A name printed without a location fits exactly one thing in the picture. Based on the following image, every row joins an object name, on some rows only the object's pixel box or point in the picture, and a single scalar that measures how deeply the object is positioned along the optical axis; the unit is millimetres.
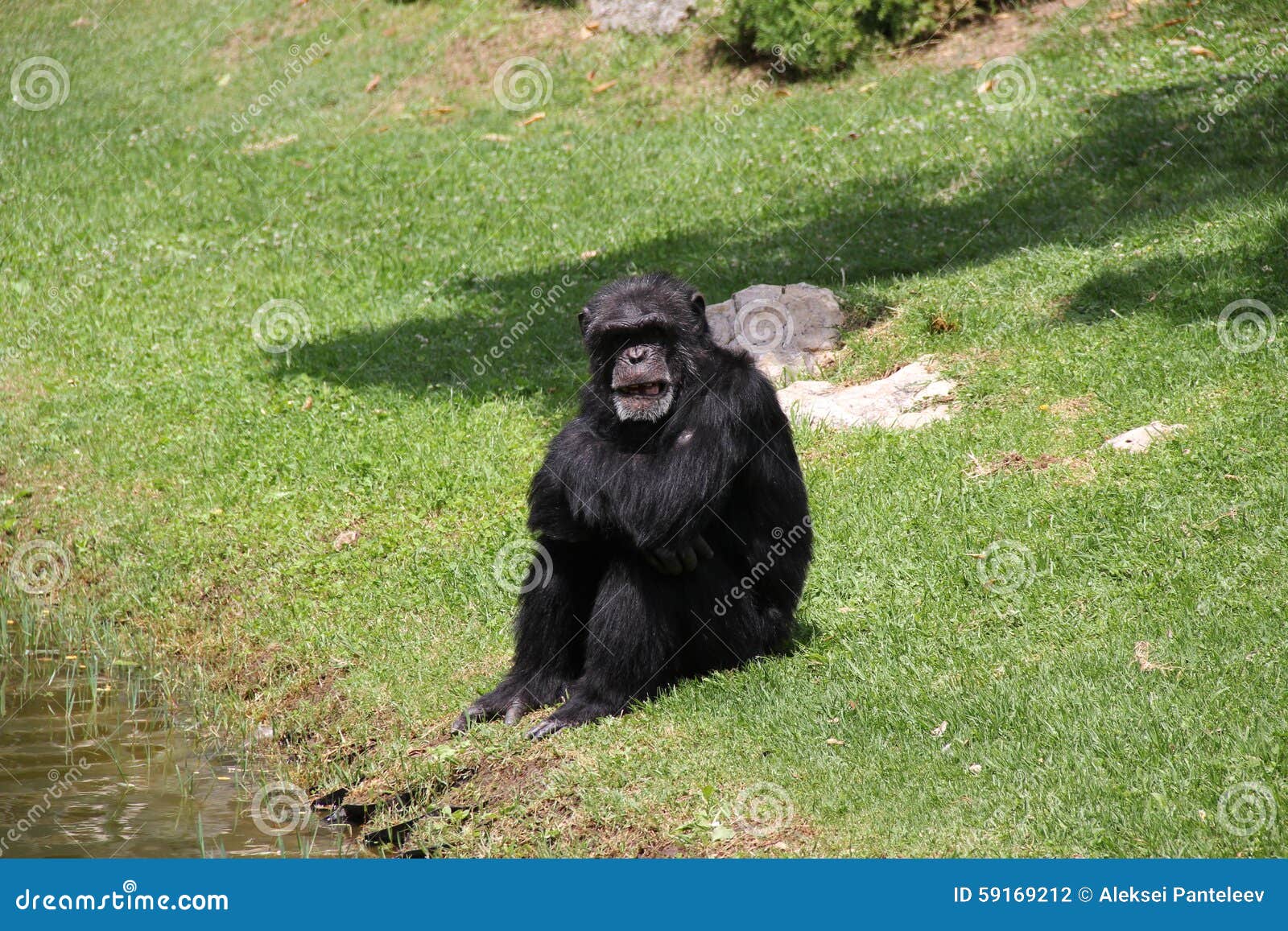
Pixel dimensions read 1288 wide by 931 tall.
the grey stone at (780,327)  21031
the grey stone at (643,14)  37875
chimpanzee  12234
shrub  33719
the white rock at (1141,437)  16016
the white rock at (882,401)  19016
